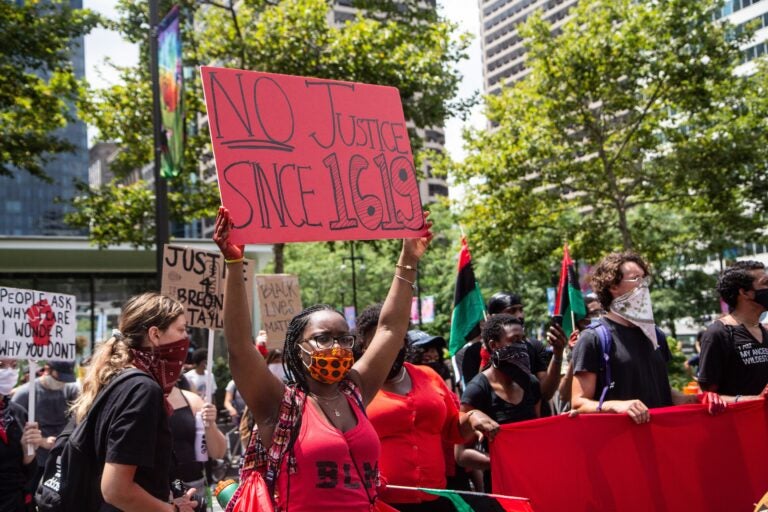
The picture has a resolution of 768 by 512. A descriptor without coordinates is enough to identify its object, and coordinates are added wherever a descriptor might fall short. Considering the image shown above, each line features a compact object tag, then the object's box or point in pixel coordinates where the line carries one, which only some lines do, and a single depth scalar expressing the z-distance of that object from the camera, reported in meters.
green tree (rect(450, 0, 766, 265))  21.05
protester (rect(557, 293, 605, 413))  5.74
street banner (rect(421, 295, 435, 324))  33.22
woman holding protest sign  2.91
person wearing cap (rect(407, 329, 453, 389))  5.48
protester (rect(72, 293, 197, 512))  2.88
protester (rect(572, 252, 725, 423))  4.38
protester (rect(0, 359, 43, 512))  4.79
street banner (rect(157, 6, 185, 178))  10.00
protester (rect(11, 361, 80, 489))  7.76
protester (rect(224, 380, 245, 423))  12.44
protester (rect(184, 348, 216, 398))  10.84
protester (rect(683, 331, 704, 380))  11.29
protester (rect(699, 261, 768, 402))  4.94
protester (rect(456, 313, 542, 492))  4.94
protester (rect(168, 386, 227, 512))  5.42
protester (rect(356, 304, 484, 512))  4.01
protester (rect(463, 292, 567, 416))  5.86
